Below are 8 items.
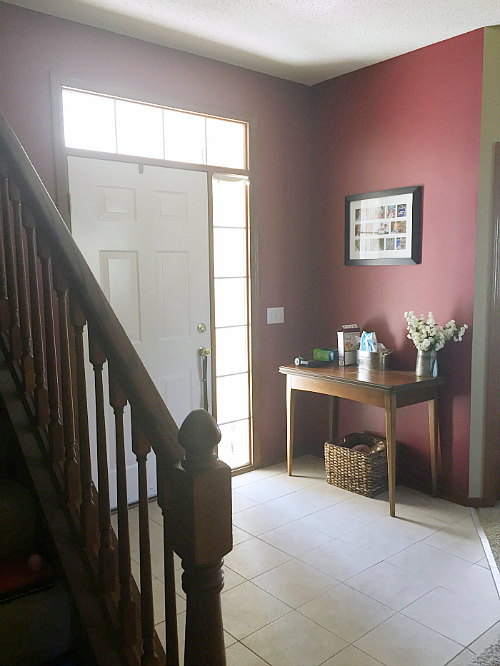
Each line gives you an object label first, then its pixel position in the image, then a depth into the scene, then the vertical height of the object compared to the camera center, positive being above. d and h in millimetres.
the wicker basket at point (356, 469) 3564 -1204
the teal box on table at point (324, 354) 3922 -500
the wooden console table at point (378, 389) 3217 -647
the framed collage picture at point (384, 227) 3588 +365
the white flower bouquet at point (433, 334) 3344 -312
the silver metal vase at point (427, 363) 3404 -494
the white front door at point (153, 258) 3199 +166
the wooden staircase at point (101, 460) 1132 -409
